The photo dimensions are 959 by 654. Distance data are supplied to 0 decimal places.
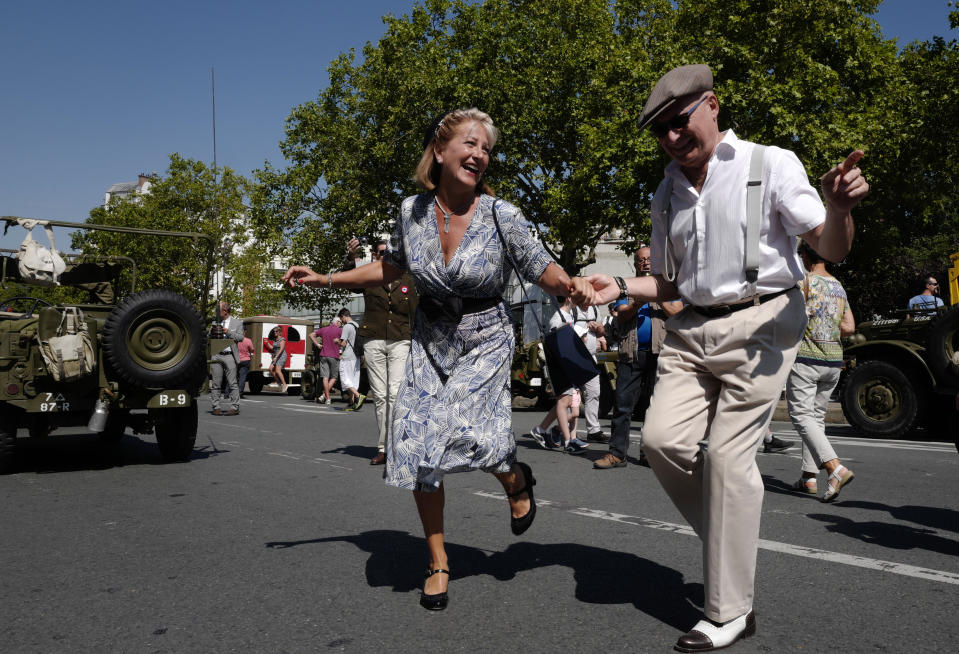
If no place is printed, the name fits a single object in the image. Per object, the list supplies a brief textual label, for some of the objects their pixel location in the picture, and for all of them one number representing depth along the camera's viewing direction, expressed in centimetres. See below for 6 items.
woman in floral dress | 358
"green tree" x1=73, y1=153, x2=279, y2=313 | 5234
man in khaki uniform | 820
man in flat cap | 301
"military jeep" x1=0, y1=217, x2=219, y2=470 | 758
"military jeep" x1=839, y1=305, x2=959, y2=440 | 1048
